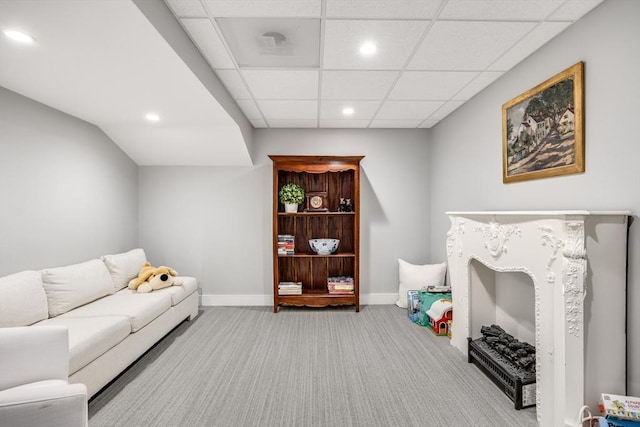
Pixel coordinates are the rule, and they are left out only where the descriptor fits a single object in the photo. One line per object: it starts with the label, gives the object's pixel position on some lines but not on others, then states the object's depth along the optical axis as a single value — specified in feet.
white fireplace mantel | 5.34
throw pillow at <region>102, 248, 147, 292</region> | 10.69
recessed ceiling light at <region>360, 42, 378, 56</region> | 7.00
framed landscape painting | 6.24
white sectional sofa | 6.81
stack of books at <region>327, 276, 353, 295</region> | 13.01
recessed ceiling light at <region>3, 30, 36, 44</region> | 5.28
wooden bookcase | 13.94
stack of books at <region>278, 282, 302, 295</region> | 12.97
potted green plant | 12.88
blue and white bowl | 13.05
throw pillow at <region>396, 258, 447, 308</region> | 12.84
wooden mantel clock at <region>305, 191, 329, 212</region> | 13.46
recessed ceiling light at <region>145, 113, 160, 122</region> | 9.79
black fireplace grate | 6.51
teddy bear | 10.64
